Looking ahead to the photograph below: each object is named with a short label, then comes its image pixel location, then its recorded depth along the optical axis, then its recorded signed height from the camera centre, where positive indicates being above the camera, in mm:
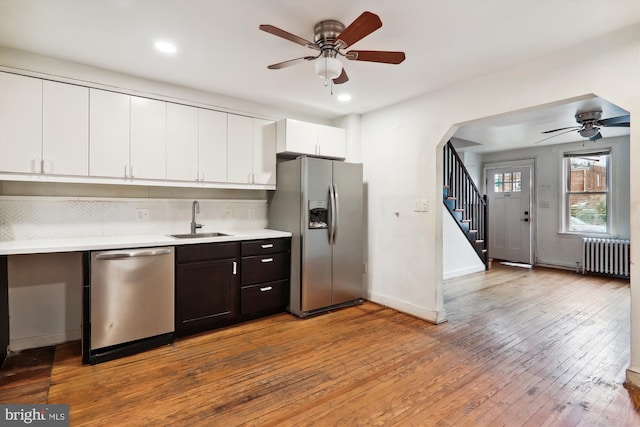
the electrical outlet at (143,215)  3379 -46
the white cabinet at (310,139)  3842 +839
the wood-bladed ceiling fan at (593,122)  3947 +1059
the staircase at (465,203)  5598 +150
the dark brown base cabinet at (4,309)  2555 -765
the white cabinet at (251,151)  3705 +669
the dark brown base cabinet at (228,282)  3062 -702
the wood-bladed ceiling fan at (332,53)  2201 +1043
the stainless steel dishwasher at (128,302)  2588 -737
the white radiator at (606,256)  5555 -751
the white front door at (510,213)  6906 -36
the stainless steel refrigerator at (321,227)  3654 -186
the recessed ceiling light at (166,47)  2559 +1251
